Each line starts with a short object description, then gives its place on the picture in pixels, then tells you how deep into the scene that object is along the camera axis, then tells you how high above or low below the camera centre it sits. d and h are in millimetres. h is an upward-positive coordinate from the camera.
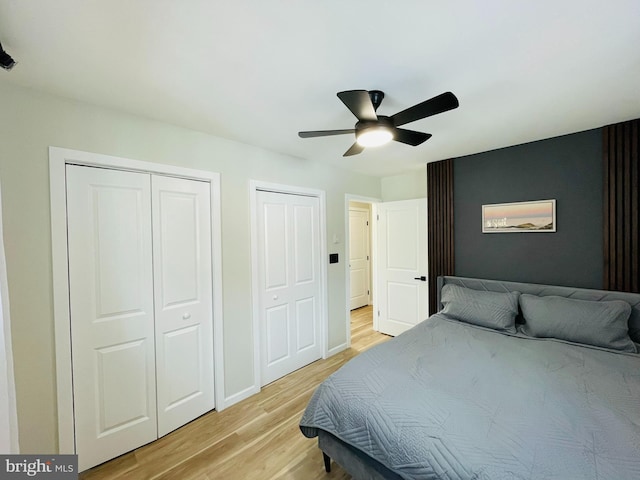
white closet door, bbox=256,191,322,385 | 2707 -487
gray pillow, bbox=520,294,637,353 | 1958 -702
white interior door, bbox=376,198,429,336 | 3586 -430
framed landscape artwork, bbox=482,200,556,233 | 2607 +163
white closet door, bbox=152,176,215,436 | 2033 -494
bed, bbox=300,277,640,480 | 1085 -871
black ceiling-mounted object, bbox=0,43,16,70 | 1168 +811
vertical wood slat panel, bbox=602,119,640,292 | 2191 +209
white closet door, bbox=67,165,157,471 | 1711 -491
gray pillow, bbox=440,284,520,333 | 2404 -708
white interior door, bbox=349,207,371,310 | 5332 -440
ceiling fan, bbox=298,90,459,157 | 1338 +667
